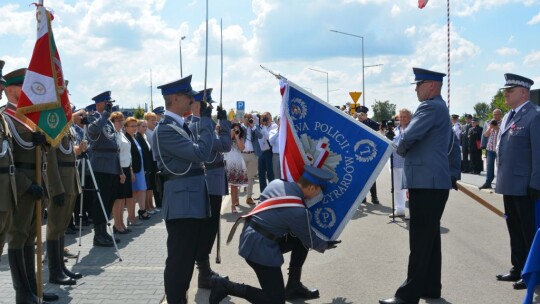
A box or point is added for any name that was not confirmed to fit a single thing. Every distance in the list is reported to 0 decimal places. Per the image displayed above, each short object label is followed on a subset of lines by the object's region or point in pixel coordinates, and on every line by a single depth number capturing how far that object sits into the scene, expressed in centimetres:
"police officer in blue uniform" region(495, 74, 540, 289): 627
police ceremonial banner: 554
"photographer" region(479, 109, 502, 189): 1512
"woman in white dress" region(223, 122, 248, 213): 1184
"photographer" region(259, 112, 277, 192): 1358
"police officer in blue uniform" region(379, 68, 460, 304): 548
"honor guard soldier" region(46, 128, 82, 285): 636
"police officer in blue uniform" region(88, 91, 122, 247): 839
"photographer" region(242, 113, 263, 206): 1332
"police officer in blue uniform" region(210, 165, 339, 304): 465
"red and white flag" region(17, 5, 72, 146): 535
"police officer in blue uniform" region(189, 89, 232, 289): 631
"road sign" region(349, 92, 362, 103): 2517
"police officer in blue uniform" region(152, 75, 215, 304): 485
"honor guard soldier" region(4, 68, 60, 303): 529
